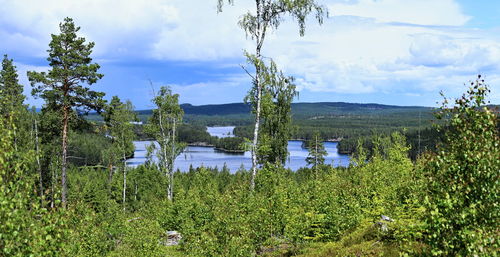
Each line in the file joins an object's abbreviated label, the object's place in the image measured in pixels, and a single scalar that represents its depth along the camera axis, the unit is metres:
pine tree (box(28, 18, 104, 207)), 33.12
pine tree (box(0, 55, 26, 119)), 56.78
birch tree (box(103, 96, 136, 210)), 53.53
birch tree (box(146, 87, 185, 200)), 47.62
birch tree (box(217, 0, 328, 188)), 27.27
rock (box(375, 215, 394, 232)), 15.35
